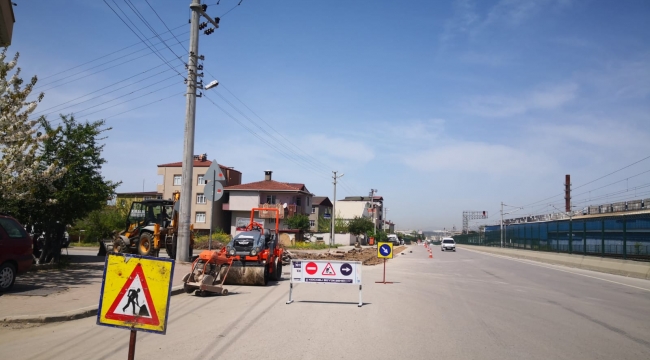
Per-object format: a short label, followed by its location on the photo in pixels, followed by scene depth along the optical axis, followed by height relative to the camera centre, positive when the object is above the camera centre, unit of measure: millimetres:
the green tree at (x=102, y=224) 36719 -546
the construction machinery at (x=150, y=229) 20609 -457
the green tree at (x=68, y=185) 15969 +1043
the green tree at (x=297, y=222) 60750 +37
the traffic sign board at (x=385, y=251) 17500 -930
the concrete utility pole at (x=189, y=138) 19297 +3232
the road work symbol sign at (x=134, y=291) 4863 -722
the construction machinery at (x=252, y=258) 14750 -1138
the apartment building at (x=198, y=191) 59375 +3456
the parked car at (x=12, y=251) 11102 -832
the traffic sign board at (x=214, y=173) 15914 +1508
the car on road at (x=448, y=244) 58375 -2107
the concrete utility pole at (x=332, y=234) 53928 -1237
